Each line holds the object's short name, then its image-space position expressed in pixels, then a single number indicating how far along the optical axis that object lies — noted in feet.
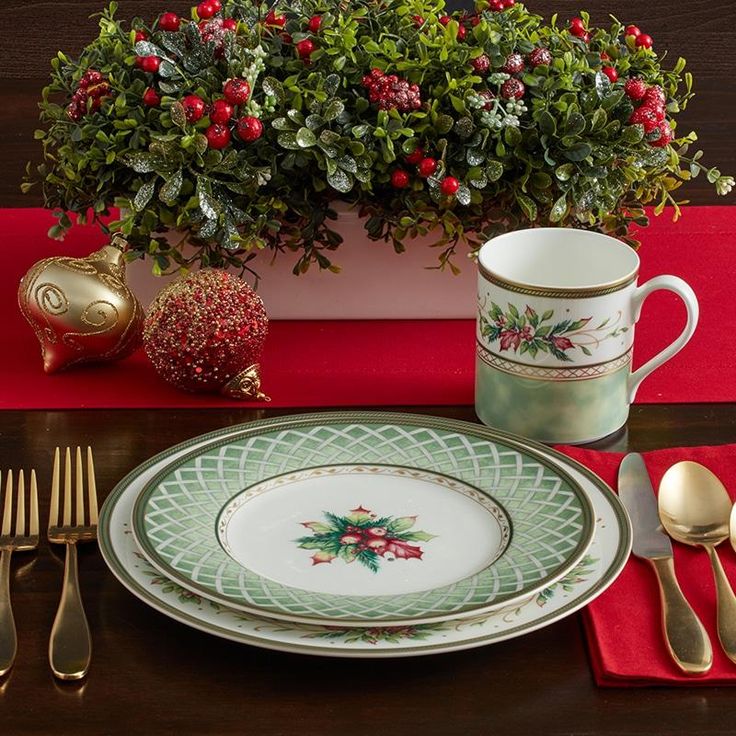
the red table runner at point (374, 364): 4.64
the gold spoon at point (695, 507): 3.95
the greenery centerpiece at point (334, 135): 4.69
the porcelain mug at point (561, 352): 4.32
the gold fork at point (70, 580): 3.66
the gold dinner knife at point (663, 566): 3.65
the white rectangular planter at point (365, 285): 4.96
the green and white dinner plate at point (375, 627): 3.57
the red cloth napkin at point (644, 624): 3.62
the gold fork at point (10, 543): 3.68
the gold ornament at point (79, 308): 4.68
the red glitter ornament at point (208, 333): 4.52
